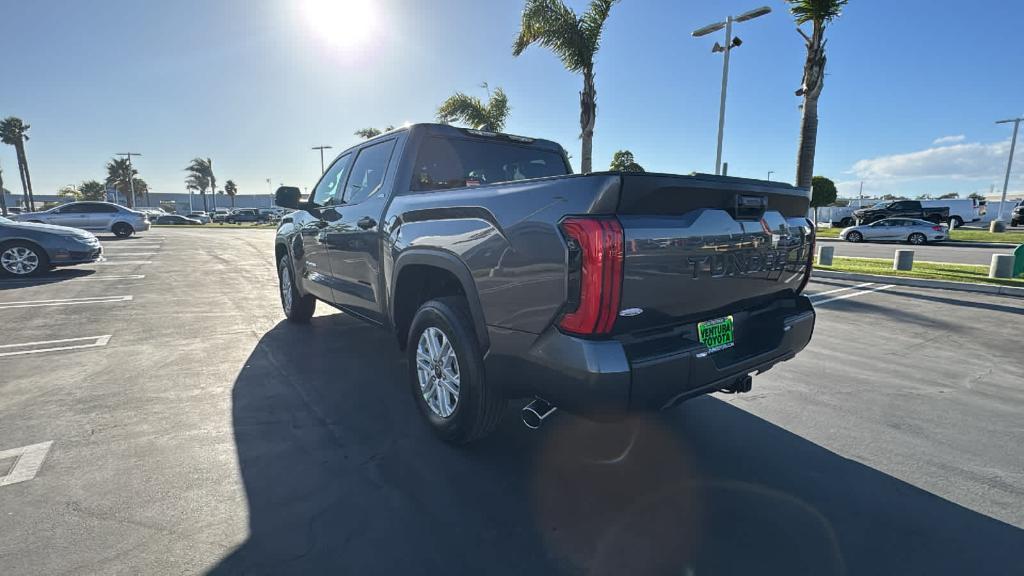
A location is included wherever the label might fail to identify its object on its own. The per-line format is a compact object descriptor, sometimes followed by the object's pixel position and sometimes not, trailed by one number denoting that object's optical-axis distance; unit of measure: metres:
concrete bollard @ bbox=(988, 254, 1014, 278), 9.24
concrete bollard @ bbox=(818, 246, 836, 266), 11.84
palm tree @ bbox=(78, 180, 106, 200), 74.69
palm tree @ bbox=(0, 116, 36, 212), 51.00
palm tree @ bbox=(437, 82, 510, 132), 17.36
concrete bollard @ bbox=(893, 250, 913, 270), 10.89
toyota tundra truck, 2.00
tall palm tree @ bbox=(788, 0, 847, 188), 9.23
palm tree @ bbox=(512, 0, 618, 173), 12.30
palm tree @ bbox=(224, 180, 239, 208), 96.06
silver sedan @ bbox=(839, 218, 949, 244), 20.72
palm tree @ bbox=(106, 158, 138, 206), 74.31
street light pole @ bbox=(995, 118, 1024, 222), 36.62
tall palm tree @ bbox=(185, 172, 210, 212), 79.19
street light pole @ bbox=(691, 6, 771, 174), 12.19
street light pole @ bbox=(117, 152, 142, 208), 67.31
